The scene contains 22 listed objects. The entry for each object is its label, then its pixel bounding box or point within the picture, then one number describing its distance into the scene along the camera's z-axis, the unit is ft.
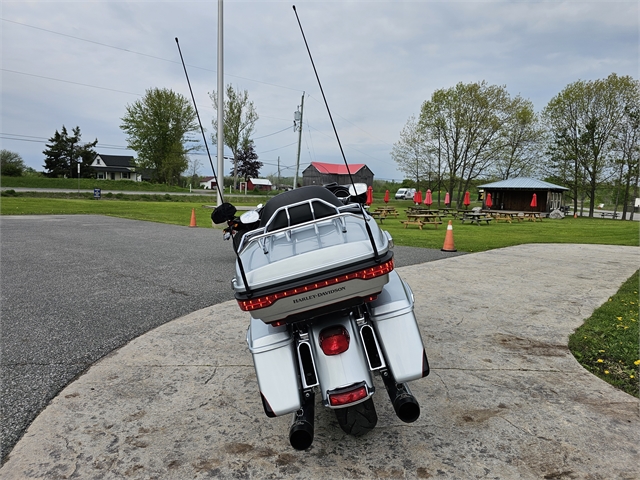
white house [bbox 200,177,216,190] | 280.96
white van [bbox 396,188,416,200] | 185.98
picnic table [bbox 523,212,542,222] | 88.42
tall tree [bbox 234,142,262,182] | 234.27
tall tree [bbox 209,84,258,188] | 158.61
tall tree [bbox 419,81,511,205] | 124.77
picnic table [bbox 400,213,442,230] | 60.95
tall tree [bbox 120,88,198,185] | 195.83
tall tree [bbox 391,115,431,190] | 134.62
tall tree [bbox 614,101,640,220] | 109.81
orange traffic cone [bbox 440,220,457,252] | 34.01
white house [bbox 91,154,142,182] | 255.09
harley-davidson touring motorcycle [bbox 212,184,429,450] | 7.06
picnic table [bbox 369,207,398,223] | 73.91
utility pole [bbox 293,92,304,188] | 96.68
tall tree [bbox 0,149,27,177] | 161.89
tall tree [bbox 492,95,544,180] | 127.08
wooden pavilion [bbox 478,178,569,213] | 110.01
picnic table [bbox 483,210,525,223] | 83.10
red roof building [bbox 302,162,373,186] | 150.50
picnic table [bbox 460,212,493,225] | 71.63
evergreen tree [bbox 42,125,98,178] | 198.18
